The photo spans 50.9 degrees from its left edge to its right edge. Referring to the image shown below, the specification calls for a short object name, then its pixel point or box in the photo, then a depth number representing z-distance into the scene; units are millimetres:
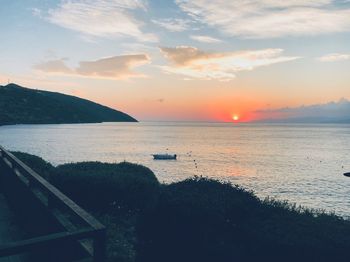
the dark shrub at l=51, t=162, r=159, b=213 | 14391
